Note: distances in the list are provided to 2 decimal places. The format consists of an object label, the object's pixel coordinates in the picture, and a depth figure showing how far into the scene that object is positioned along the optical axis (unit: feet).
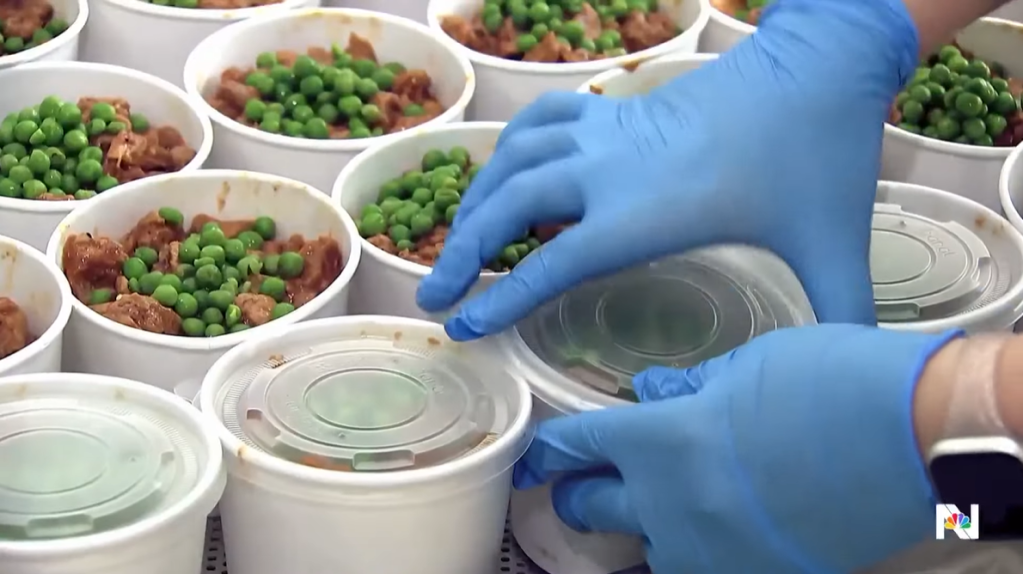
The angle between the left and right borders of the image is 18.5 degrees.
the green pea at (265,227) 4.20
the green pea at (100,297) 4.05
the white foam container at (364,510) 3.69
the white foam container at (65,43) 4.40
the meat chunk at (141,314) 3.98
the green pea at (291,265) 4.13
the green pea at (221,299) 4.04
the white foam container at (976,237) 3.95
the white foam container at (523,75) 4.45
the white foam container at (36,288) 3.95
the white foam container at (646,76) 4.42
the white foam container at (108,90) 4.38
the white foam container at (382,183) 4.07
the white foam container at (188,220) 3.93
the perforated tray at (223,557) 3.93
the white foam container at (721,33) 4.62
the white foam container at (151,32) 4.52
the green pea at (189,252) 4.15
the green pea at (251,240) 4.18
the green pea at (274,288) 4.10
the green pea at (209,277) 4.09
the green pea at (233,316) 4.02
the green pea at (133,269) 4.10
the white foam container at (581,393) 3.83
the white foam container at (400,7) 4.81
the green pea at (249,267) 4.13
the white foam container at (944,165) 4.30
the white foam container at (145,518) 3.57
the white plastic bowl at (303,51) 4.29
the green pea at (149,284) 4.08
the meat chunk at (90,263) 4.05
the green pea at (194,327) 4.01
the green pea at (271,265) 4.15
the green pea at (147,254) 4.13
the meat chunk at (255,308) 4.02
